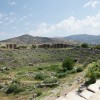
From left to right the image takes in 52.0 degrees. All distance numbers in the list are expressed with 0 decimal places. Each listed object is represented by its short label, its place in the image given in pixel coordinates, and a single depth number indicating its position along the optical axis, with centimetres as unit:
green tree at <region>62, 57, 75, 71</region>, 1804
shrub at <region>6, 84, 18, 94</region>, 1176
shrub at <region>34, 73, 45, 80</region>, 1468
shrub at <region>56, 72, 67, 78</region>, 1475
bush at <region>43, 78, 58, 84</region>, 1241
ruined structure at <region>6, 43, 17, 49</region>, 3241
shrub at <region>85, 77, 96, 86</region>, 804
